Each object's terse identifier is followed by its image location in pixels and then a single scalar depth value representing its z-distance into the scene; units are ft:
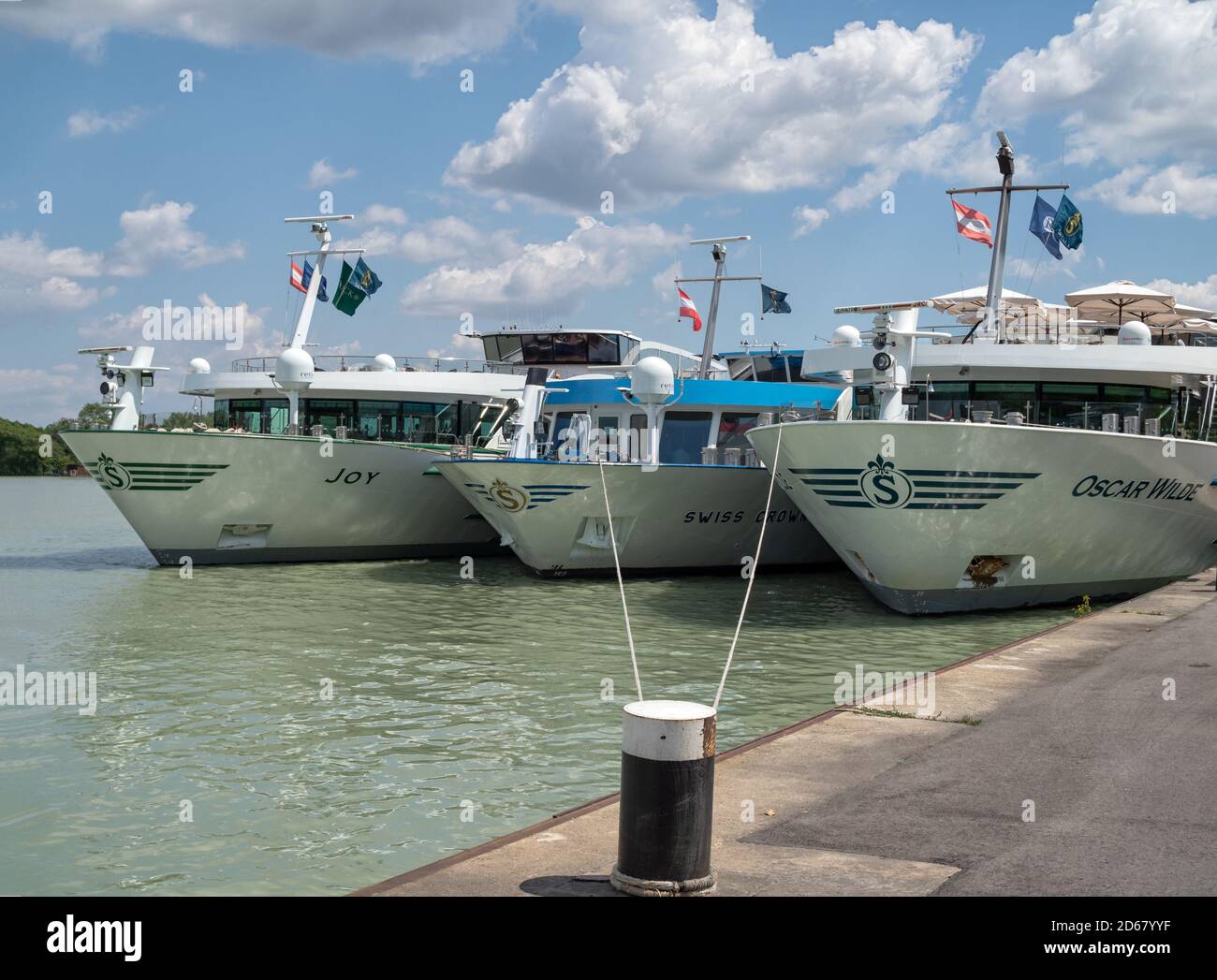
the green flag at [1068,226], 64.08
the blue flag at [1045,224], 64.08
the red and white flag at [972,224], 62.18
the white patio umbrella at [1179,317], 75.61
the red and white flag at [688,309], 84.94
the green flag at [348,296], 81.82
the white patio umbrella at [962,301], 80.82
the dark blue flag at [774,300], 93.76
